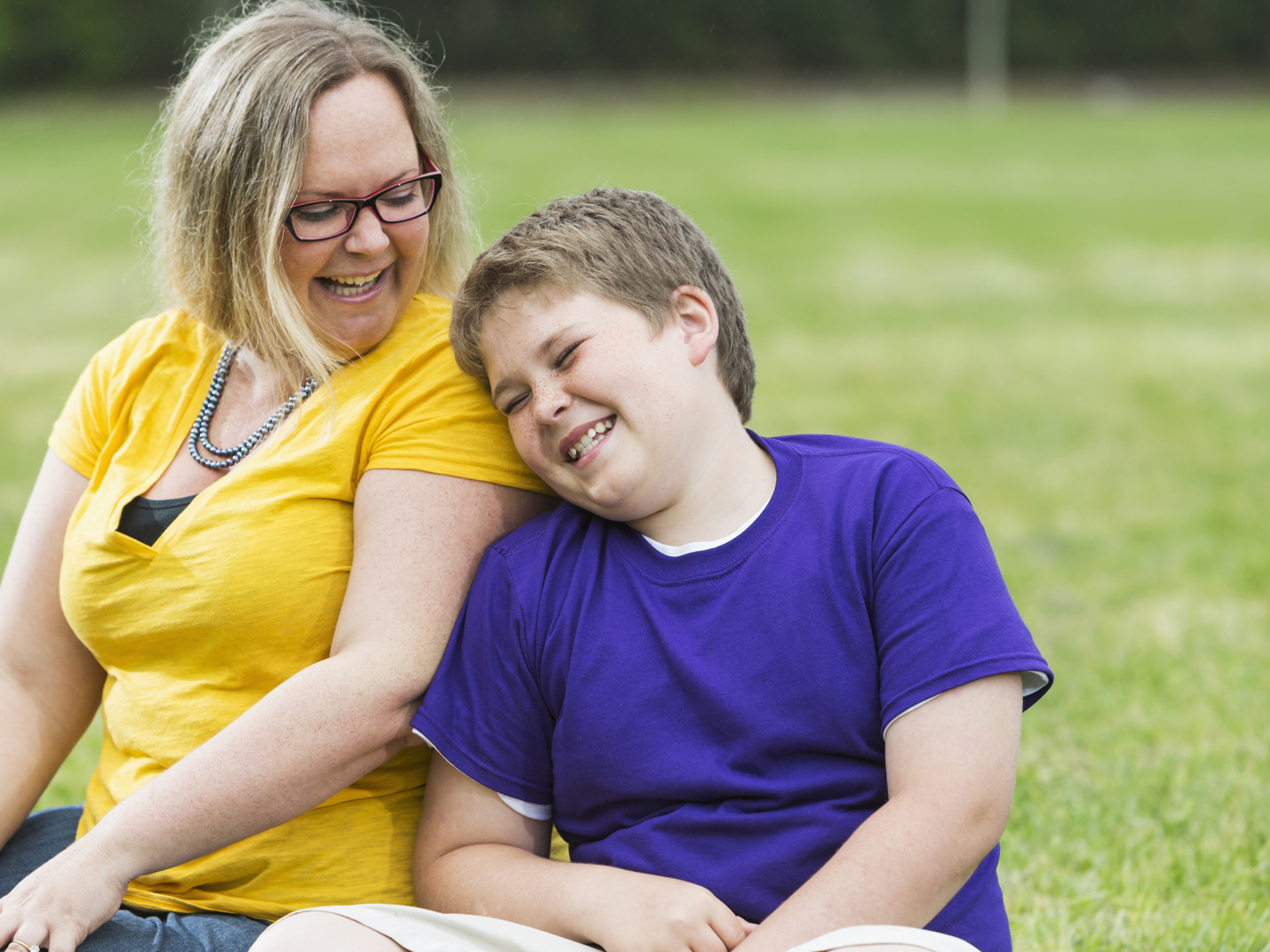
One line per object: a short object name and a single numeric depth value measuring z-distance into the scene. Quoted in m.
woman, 3.08
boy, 3.01
